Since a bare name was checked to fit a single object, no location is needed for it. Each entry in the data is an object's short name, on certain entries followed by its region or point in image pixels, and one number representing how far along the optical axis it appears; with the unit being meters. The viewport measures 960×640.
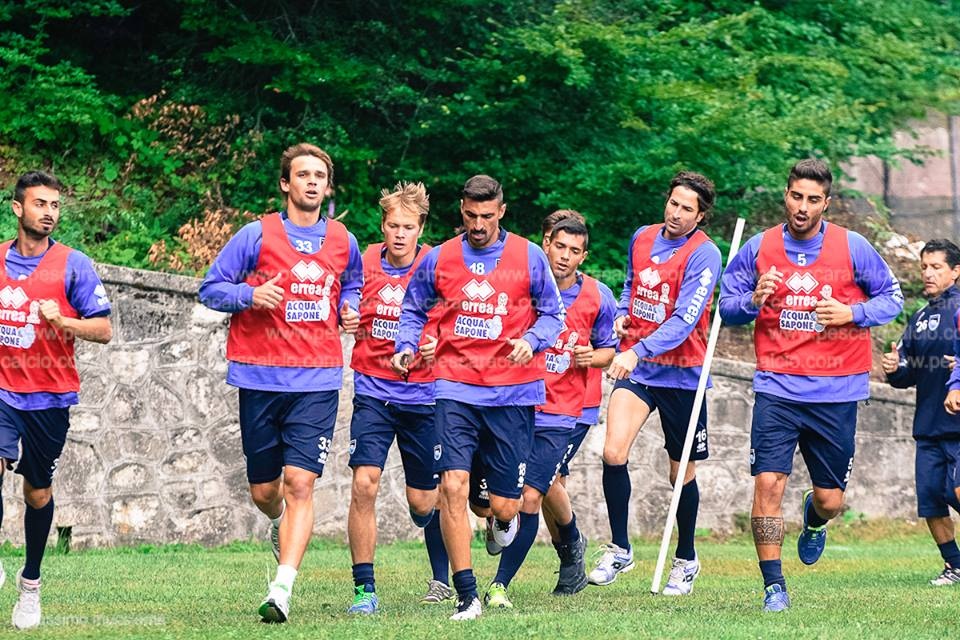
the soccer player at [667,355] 20.45
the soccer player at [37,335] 16.78
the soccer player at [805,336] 17.56
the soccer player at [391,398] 18.89
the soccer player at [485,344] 16.89
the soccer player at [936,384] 22.62
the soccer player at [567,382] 19.56
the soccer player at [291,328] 16.67
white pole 20.27
